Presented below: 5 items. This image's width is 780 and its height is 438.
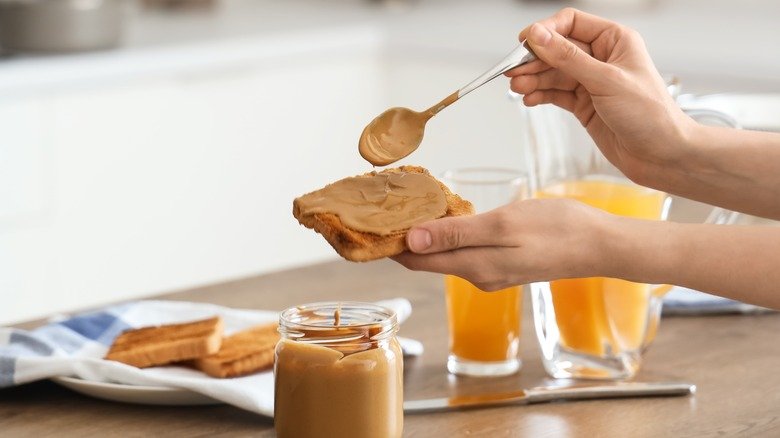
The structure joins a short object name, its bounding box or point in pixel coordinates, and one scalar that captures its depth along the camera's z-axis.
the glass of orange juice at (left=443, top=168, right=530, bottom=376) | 1.18
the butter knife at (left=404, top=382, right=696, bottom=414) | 1.11
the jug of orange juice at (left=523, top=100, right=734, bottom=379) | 1.17
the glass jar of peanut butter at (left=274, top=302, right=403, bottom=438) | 1.01
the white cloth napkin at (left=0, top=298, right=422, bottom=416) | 1.09
